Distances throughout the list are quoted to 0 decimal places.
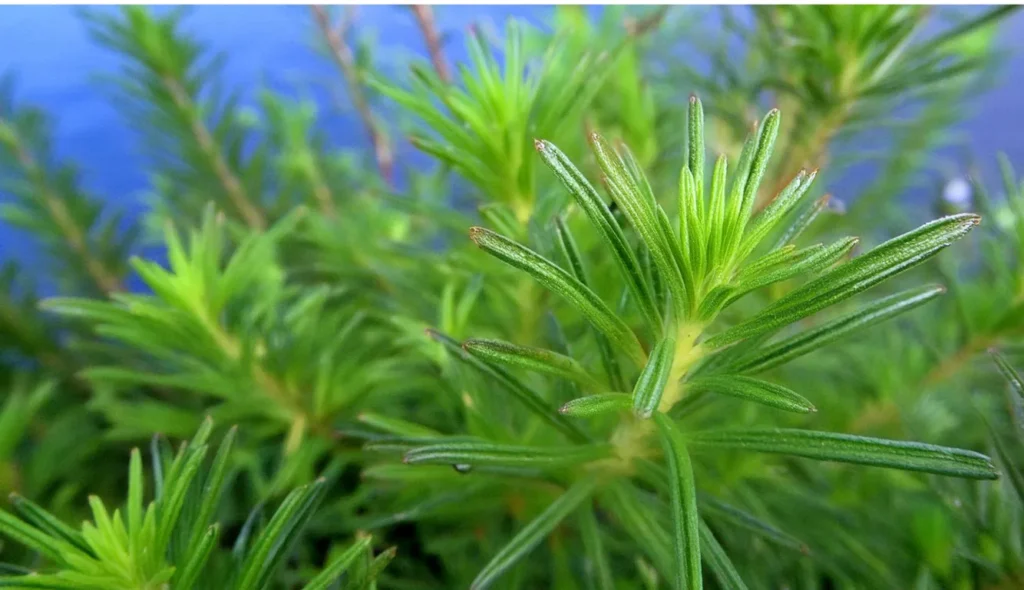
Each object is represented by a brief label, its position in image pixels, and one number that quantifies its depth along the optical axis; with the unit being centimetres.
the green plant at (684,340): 9
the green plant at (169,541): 10
